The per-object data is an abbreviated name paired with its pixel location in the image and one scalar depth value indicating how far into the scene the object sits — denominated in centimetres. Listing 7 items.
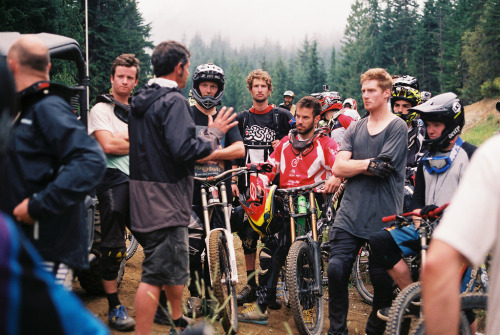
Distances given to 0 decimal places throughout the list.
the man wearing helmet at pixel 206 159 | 516
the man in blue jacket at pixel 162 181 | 377
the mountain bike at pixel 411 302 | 349
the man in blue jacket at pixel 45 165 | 277
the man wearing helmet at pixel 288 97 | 1675
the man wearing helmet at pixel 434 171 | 413
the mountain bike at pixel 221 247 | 464
